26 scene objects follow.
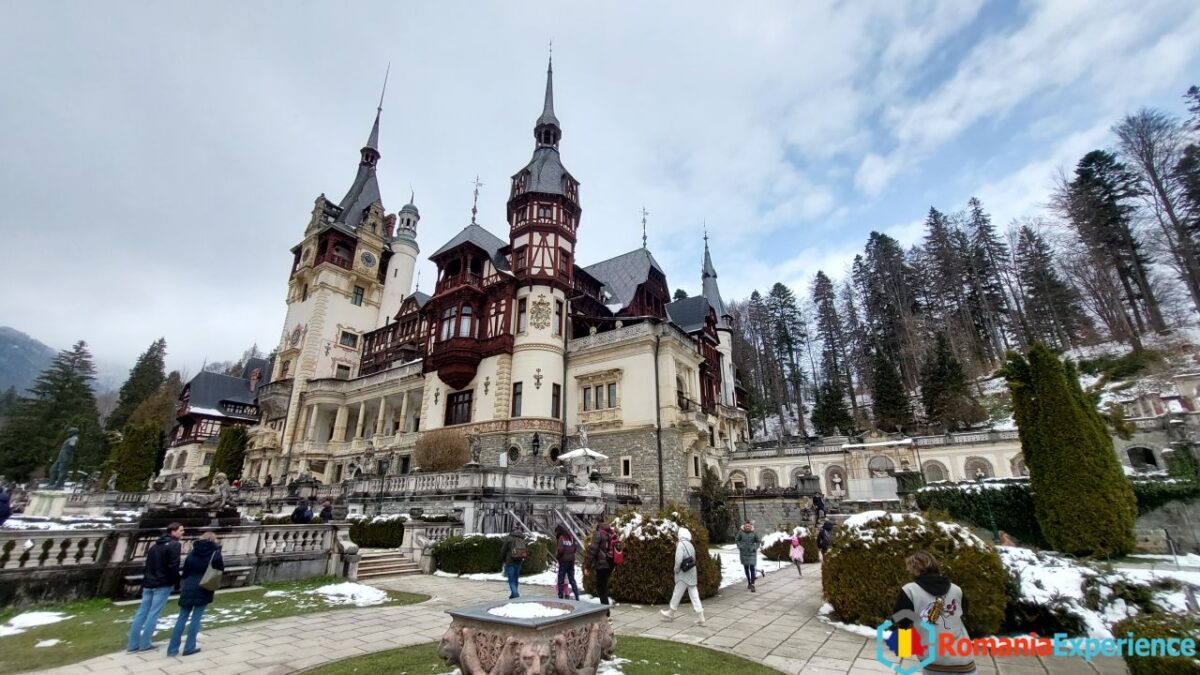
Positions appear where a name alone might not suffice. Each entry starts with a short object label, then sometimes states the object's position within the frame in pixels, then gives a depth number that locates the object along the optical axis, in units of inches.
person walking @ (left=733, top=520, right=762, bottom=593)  454.0
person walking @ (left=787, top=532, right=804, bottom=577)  572.1
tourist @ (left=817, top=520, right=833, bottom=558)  538.3
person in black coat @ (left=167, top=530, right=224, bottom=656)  251.6
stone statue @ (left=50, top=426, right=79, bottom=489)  1042.1
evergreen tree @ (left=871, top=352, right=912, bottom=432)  1529.3
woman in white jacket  336.2
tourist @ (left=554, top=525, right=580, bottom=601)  377.4
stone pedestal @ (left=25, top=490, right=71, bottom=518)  941.2
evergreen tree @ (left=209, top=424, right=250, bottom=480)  1635.1
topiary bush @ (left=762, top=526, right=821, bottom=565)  693.3
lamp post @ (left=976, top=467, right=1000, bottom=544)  574.9
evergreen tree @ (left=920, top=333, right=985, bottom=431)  1397.6
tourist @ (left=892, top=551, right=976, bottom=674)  149.9
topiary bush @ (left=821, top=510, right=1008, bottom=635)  283.9
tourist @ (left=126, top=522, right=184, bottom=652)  257.8
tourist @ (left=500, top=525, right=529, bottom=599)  395.9
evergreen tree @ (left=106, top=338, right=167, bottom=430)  2486.7
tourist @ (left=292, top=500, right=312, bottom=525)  640.4
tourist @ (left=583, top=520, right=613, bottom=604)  361.4
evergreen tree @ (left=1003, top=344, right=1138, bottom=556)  506.6
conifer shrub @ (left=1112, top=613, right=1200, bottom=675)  156.0
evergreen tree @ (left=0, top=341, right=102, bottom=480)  1947.6
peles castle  1085.1
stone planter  173.6
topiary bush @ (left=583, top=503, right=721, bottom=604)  399.2
